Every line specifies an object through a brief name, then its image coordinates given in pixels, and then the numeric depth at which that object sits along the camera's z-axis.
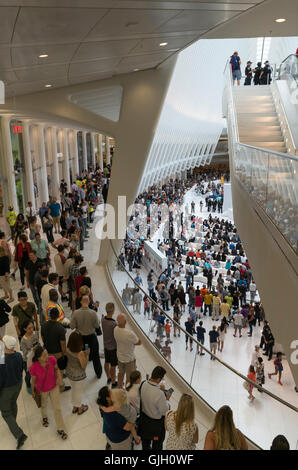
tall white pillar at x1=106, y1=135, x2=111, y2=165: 42.32
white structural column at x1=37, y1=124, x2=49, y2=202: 20.86
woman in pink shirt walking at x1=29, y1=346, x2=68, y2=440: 4.38
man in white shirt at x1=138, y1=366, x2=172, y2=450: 4.05
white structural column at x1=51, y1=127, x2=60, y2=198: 23.67
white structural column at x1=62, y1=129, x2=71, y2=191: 26.61
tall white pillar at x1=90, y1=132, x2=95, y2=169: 37.06
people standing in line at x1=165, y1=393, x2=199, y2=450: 3.60
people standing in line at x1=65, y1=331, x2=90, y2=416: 4.77
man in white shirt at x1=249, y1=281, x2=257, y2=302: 17.92
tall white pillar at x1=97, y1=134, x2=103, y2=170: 38.81
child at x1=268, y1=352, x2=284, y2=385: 12.40
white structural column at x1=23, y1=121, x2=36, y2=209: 18.00
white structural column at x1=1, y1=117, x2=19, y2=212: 15.20
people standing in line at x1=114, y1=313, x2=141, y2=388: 5.24
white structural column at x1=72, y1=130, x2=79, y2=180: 29.71
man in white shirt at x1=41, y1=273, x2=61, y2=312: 5.93
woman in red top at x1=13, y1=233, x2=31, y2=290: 8.20
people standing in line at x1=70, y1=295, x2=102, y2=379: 5.47
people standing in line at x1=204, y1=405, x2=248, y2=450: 3.30
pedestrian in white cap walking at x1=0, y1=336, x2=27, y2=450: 4.29
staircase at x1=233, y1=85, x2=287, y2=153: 11.67
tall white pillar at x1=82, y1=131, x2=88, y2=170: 33.19
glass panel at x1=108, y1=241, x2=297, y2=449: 5.45
